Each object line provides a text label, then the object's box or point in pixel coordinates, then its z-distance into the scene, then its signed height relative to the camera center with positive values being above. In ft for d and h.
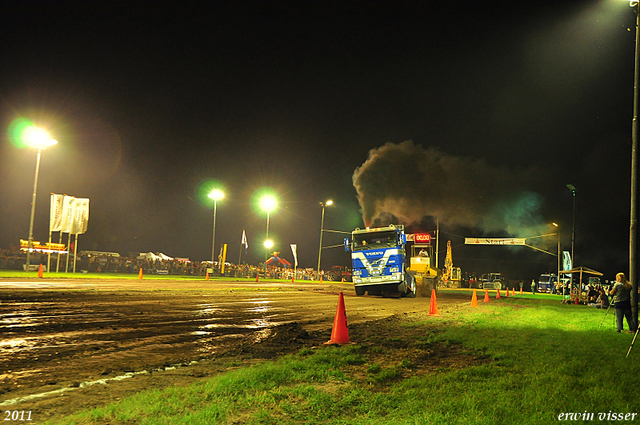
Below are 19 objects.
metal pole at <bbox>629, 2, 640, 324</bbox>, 37.93 +6.85
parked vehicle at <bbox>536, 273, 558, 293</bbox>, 198.58 -9.98
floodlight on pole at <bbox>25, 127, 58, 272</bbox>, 106.42 +24.43
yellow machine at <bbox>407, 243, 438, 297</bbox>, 97.60 -3.09
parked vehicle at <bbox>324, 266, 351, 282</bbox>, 201.22 -10.88
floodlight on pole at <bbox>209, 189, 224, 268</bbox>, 161.07 +19.61
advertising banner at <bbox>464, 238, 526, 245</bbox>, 189.78 +8.47
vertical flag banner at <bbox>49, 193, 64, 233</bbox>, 110.63 +6.90
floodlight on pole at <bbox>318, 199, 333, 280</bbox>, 168.20 +18.92
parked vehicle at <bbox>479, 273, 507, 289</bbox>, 187.32 -9.85
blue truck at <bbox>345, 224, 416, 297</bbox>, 77.00 -0.72
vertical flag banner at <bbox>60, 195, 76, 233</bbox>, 112.47 +7.09
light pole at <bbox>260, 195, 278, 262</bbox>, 170.09 +18.25
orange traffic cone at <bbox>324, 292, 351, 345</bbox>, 25.84 -4.70
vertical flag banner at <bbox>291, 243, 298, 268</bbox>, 184.47 +0.40
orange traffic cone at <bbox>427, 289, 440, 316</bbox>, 47.39 -5.69
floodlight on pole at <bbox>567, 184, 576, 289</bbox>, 109.65 +12.95
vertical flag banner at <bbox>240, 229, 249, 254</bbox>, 182.91 +3.44
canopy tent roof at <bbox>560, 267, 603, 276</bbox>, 86.34 -1.36
